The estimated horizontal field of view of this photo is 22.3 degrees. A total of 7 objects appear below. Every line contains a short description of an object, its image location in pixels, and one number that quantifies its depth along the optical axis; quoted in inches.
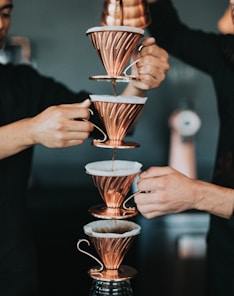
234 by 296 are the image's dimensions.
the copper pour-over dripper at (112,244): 50.3
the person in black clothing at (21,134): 58.9
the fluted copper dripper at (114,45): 49.7
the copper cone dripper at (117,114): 49.9
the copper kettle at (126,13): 55.7
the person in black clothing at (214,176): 57.5
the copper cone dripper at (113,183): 50.3
